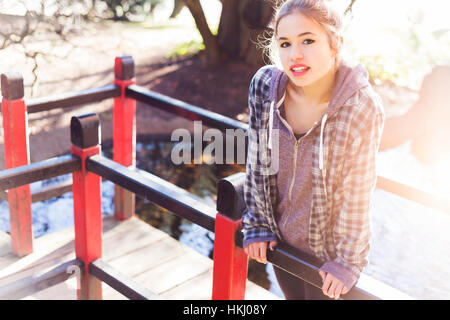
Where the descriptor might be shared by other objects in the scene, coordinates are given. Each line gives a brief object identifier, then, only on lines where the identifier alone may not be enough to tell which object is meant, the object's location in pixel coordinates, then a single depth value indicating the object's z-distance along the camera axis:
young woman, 1.32
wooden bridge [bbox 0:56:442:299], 1.53
